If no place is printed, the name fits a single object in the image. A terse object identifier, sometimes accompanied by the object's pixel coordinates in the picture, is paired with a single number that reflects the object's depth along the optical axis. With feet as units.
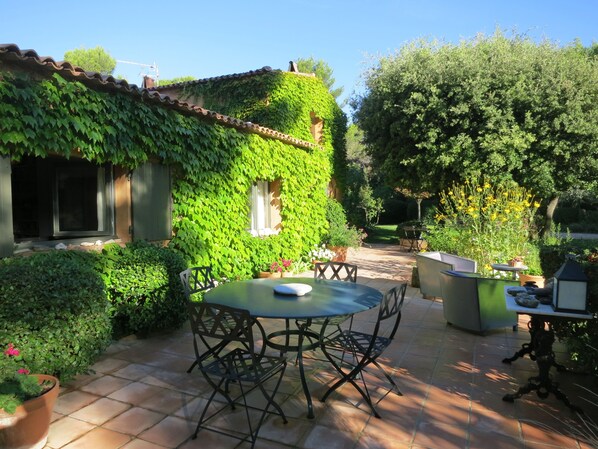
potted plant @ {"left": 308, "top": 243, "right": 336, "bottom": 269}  31.30
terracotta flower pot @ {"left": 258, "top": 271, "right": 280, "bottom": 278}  25.20
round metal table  9.57
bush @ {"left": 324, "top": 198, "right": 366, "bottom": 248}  34.14
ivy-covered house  12.53
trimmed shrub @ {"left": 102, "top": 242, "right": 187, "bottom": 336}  14.56
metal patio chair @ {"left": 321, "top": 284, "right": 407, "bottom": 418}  10.25
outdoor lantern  9.67
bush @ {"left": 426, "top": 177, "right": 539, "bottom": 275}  22.43
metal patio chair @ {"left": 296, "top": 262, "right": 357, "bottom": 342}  14.80
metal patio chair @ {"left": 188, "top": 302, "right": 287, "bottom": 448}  8.65
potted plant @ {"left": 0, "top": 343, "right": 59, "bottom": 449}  7.70
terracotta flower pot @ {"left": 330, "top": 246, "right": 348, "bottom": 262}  34.01
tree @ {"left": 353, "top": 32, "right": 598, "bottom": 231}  36.14
